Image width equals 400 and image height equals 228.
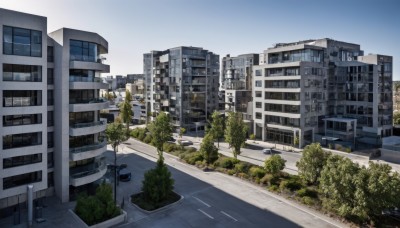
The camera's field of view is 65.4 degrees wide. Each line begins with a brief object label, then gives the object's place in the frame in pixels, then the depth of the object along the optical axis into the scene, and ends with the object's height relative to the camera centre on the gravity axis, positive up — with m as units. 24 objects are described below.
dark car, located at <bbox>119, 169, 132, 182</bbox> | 42.59 -10.14
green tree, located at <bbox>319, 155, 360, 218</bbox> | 28.80 -7.76
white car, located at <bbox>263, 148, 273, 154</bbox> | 60.86 -9.38
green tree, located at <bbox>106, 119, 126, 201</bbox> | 41.91 -4.24
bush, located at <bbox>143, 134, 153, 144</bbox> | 70.04 -8.21
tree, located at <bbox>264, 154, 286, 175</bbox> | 40.81 -8.06
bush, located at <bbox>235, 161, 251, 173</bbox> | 44.50 -9.25
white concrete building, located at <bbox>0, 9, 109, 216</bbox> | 29.06 -0.75
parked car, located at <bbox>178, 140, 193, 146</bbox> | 68.95 -8.94
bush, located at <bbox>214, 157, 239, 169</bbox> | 47.28 -9.12
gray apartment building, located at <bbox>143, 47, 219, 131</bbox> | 84.56 +5.19
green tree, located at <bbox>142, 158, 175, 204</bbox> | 34.28 -9.07
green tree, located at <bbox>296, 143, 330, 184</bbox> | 37.09 -7.00
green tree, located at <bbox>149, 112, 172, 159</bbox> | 54.50 -5.02
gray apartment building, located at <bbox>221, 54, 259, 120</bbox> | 84.44 +7.17
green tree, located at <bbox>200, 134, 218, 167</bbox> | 49.88 -7.60
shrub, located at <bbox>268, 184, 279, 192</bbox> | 38.47 -10.55
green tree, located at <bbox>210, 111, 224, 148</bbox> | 60.71 -4.73
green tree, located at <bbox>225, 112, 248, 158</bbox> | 50.03 -4.99
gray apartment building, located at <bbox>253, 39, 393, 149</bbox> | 66.19 +1.53
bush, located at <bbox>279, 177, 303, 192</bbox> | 38.06 -10.08
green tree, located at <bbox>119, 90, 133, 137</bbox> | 79.75 -2.70
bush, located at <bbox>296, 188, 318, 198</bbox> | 35.91 -10.37
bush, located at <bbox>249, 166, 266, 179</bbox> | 42.12 -9.46
